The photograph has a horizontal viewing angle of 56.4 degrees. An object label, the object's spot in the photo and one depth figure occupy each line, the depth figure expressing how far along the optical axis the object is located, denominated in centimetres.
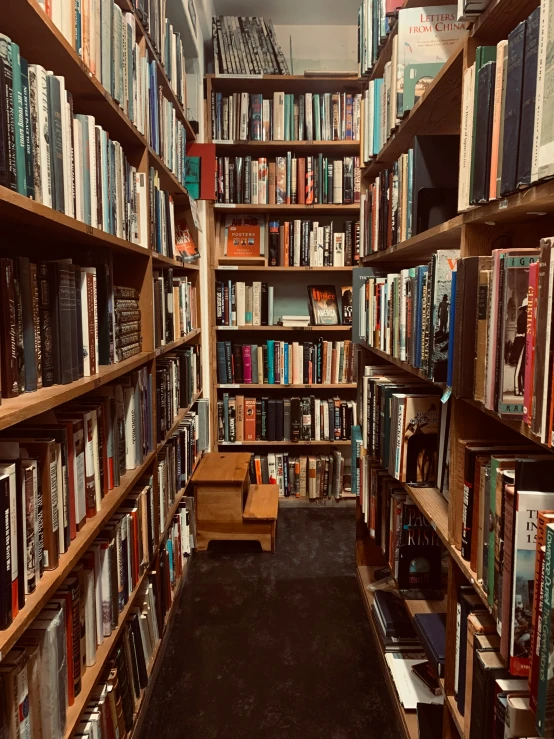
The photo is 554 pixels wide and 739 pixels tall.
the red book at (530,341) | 79
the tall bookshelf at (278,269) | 310
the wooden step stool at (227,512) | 266
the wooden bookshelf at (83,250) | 92
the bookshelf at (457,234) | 94
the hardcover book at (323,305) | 329
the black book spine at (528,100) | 79
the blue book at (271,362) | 323
